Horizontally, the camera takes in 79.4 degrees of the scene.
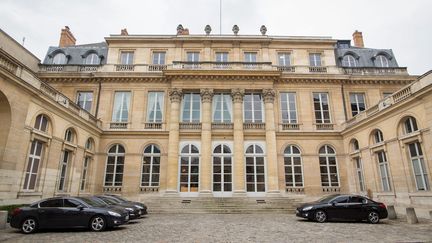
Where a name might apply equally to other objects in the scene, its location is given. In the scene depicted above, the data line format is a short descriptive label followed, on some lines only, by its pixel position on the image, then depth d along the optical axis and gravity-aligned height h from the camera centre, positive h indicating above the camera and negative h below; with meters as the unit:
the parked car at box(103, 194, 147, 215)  13.76 -0.97
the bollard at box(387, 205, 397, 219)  12.91 -1.26
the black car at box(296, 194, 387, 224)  11.85 -1.07
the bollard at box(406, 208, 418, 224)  11.36 -1.28
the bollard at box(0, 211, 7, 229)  9.25 -1.13
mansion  18.78 +5.53
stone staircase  16.58 -1.20
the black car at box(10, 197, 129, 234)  9.00 -1.02
